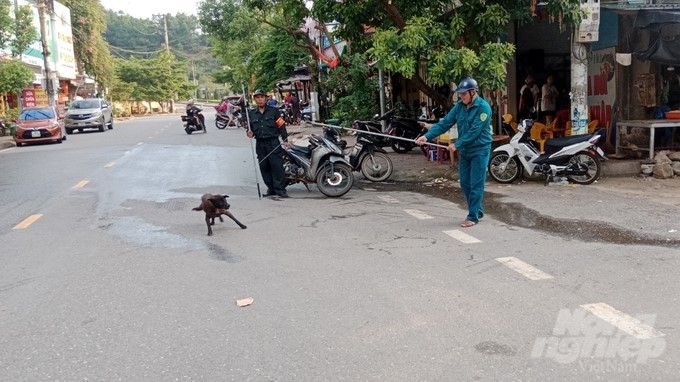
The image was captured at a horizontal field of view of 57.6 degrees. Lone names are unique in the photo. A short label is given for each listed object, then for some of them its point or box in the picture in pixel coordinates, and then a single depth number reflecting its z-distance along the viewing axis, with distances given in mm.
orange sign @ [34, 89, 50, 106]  35906
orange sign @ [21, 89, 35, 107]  33841
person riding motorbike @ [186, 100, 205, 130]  26142
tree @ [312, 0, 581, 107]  9453
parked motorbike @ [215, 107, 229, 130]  30766
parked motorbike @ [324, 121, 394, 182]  11000
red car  22812
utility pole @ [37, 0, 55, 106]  30750
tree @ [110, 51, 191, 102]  61906
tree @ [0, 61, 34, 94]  25266
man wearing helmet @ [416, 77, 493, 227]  7176
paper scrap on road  4699
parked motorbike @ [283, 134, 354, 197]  9586
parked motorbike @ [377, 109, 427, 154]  14938
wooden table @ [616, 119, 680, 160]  10422
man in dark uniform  9609
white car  29688
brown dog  7048
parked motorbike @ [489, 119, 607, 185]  9758
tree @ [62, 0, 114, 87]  51656
